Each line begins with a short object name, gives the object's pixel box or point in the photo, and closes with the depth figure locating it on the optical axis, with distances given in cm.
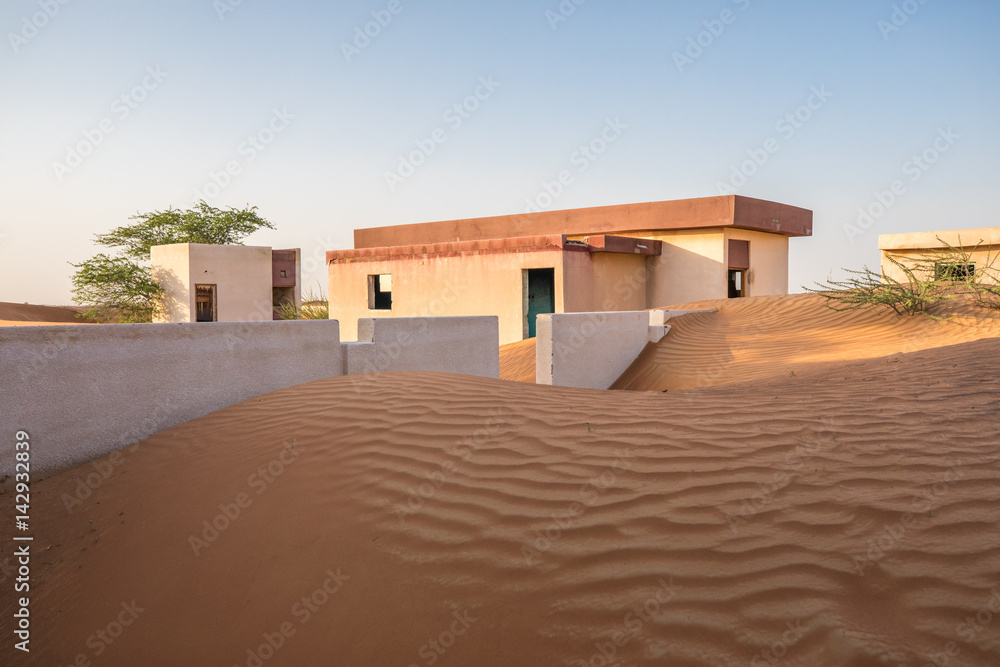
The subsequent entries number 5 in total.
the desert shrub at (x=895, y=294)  1103
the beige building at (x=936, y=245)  1936
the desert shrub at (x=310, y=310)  2062
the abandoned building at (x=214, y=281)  2164
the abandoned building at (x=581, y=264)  1648
